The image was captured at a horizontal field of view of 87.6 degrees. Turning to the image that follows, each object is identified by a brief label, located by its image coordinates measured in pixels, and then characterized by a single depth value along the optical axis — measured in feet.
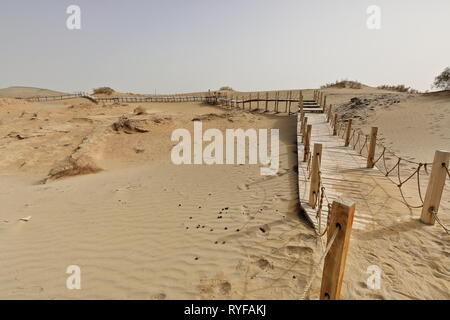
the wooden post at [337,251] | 6.31
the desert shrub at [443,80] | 61.62
